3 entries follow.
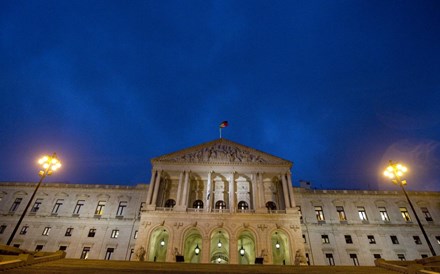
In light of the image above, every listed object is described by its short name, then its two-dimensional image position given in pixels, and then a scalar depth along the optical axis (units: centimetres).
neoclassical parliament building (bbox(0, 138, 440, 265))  2902
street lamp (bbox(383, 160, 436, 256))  1650
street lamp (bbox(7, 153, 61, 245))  1691
